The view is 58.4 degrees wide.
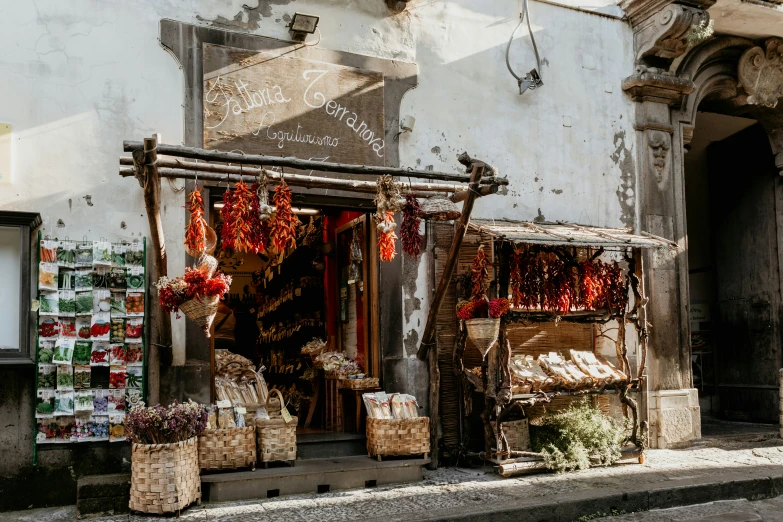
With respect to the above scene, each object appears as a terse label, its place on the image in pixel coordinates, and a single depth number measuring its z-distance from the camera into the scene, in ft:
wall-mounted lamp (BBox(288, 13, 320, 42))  25.36
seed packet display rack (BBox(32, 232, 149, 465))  21.67
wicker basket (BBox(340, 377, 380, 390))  26.89
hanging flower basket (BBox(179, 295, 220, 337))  20.47
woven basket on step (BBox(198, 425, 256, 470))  22.04
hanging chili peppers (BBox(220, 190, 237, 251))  19.93
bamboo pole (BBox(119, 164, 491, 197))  20.67
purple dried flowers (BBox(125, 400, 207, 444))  20.12
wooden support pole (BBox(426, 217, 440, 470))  26.53
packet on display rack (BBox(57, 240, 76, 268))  22.11
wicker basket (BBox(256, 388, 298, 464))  23.24
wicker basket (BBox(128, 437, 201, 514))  19.79
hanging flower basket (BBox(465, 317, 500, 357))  24.71
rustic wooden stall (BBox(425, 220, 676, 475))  25.57
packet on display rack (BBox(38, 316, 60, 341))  21.67
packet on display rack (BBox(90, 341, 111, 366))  22.22
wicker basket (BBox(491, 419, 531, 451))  26.55
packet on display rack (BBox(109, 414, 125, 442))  22.24
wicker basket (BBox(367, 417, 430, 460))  24.63
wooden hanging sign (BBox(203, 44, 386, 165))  24.63
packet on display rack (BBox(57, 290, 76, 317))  21.95
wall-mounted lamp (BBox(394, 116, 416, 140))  27.55
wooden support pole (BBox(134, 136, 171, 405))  18.71
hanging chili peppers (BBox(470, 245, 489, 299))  25.76
